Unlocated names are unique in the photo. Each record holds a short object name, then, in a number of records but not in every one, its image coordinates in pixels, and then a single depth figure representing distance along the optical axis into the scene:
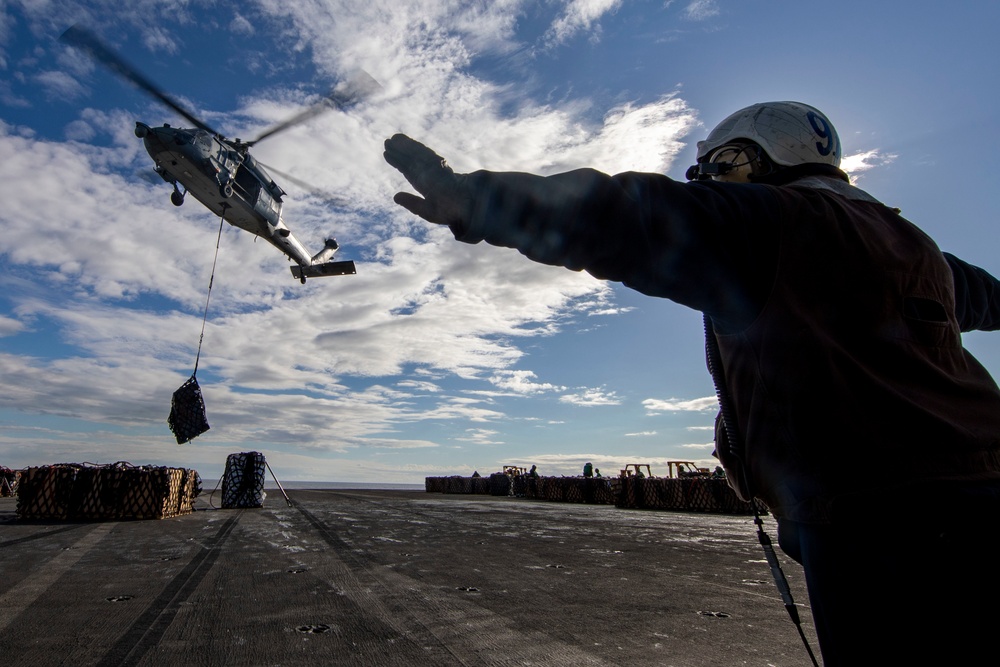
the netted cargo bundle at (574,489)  31.28
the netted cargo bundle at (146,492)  12.44
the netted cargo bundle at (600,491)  29.67
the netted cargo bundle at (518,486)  40.25
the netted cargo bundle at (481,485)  46.44
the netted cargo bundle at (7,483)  25.22
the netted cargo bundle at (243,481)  17.53
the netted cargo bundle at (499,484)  43.16
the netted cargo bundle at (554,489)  33.22
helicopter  16.52
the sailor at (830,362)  1.20
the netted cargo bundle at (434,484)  54.97
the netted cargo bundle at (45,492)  12.02
